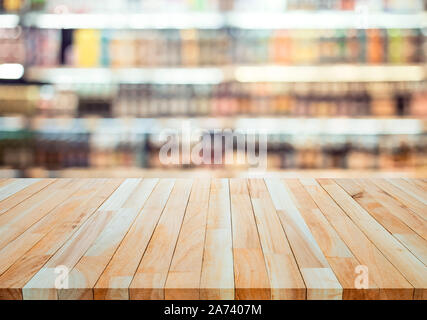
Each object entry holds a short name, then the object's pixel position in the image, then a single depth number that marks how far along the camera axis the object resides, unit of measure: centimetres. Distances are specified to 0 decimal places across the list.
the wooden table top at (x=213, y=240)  109
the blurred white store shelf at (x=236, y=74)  343
